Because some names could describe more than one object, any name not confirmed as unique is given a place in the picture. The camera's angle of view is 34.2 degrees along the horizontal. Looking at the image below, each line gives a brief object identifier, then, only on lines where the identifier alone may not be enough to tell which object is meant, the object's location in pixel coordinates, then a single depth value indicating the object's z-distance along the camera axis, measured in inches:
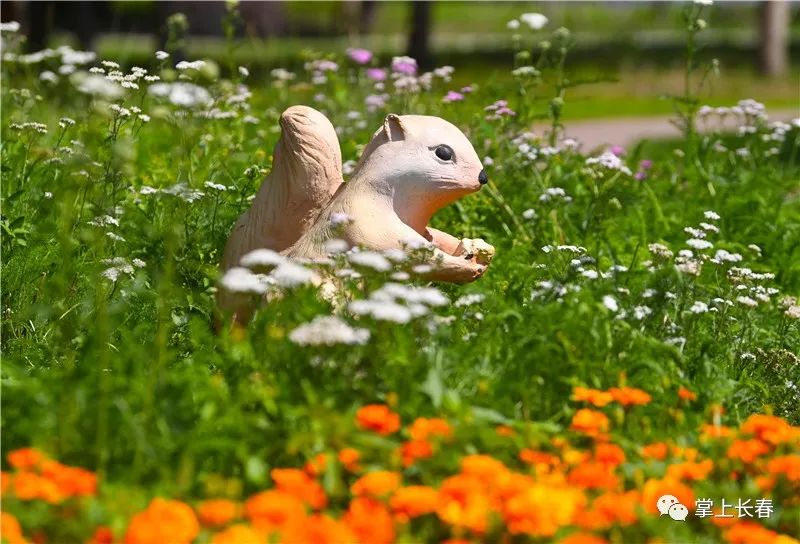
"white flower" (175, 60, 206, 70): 214.4
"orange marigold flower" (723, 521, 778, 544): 130.2
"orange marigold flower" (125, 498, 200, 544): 122.0
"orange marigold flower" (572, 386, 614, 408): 153.6
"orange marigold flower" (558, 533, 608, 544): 126.5
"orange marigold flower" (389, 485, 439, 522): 130.6
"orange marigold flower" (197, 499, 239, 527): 127.0
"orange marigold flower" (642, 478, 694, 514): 141.3
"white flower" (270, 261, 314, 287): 156.1
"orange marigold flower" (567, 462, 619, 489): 139.4
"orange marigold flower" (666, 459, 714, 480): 145.5
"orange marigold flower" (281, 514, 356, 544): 124.9
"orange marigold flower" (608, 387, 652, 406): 154.8
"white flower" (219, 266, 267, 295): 153.6
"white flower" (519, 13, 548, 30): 281.9
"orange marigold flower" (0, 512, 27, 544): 126.1
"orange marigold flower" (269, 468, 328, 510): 133.6
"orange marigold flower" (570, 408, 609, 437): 151.2
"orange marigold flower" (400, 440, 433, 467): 139.4
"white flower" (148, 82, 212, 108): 157.8
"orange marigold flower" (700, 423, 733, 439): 155.8
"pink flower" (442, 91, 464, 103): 276.8
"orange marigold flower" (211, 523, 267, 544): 123.1
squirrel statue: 188.9
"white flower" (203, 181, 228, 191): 214.8
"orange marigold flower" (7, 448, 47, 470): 134.2
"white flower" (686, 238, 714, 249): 191.2
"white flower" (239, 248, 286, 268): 160.6
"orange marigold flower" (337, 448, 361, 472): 139.0
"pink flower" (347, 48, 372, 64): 312.3
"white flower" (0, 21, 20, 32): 281.9
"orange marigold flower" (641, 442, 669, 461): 151.1
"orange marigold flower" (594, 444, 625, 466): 146.1
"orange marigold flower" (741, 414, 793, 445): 151.5
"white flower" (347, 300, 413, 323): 149.5
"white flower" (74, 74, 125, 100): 150.5
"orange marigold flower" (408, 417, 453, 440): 141.7
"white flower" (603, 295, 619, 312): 163.9
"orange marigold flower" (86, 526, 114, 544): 127.3
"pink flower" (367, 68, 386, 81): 307.3
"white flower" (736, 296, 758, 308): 189.8
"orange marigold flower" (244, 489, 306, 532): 127.1
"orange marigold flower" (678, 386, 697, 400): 162.6
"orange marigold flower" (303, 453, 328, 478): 141.4
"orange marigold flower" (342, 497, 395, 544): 128.2
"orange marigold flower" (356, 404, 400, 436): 142.6
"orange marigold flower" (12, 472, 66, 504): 128.1
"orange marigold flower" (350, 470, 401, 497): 134.0
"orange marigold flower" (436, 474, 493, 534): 129.3
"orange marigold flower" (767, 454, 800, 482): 147.7
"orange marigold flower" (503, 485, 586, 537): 128.4
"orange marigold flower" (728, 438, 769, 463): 149.5
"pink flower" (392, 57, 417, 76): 291.4
